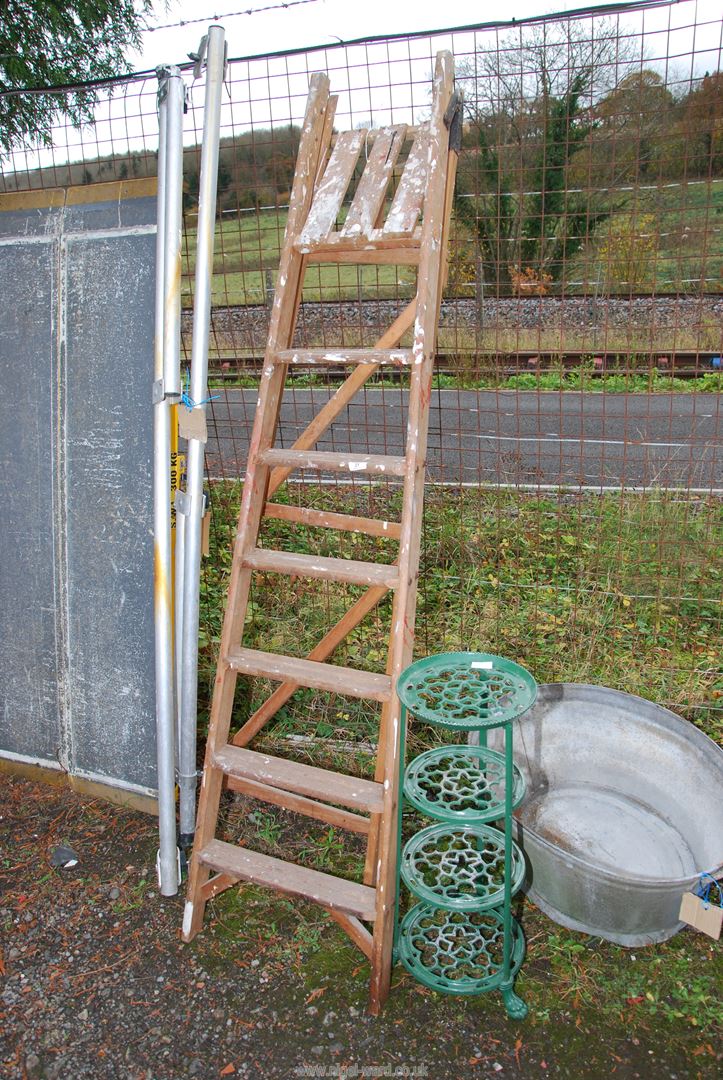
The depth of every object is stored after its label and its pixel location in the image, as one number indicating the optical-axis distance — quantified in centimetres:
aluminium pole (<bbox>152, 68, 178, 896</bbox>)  238
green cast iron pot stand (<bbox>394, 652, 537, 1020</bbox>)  211
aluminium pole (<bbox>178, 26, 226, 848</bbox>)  233
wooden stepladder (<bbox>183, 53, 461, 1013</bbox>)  220
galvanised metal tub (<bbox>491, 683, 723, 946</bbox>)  231
